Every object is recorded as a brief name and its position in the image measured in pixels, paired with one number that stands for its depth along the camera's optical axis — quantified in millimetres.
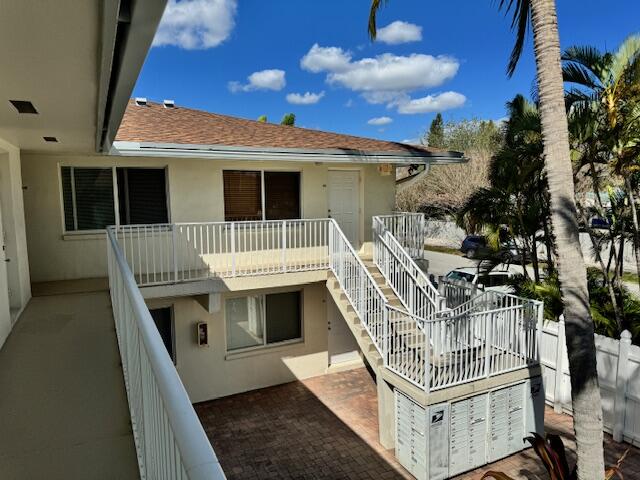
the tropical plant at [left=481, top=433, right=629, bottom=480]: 5773
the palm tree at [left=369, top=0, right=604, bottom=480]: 5000
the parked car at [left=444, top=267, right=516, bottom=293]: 11541
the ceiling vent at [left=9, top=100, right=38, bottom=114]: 3764
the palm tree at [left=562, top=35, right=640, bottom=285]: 8055
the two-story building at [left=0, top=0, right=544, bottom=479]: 2652
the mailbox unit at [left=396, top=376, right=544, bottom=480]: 7051
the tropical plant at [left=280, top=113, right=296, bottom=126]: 35438
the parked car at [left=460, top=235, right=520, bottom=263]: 11007
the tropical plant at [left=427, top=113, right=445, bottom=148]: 44125
